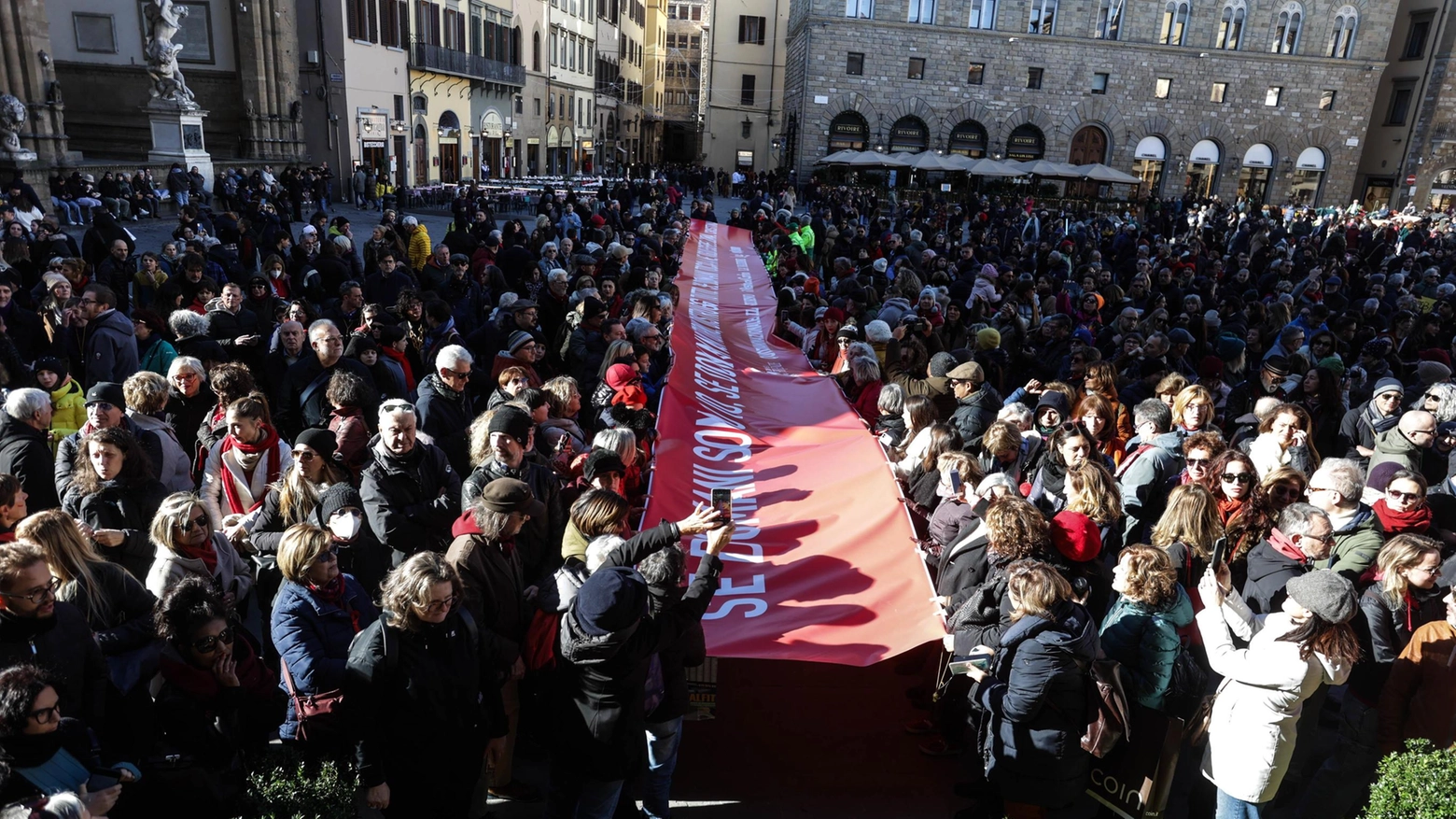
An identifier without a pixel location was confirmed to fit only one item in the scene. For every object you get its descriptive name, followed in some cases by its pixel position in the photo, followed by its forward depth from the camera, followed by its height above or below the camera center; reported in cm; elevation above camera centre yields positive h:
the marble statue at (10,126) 1747 -6
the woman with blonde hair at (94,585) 333 -168
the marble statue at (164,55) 2117 +175
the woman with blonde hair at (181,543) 371 -163
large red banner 446 -201
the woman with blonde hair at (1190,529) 432 -154
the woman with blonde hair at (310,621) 330 -174
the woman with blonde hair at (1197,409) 577 -132
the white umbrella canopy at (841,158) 3212 +52
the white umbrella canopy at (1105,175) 2976 +43
